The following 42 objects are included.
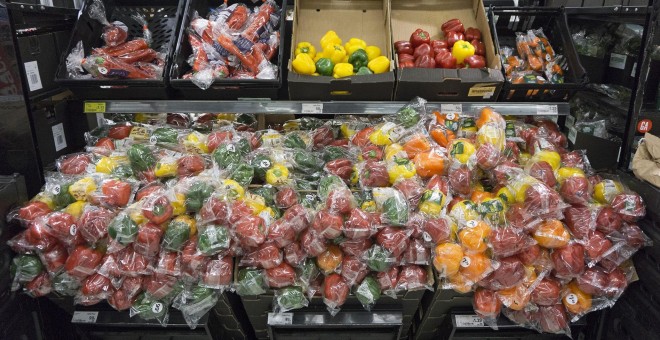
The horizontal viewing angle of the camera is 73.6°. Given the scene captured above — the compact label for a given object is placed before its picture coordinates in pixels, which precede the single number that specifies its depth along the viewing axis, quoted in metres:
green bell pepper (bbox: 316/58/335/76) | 2.38
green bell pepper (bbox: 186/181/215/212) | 1.81
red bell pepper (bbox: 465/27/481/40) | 2.54
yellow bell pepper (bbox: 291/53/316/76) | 2.29
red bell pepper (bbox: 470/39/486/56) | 2.48
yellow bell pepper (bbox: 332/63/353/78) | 2.37
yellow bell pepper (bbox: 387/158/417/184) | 1.93
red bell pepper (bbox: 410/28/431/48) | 2.52
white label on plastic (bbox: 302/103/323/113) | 2.18
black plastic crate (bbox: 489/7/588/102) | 2.20
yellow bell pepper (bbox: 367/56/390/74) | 2.37
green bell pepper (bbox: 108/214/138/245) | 1.72
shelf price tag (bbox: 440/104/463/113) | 2.24
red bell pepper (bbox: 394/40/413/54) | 2.52
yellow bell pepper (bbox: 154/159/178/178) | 2.01
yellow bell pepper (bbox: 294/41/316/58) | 2.42
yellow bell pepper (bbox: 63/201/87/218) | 1.86
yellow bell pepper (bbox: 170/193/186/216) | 1.82
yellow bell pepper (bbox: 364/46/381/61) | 2.52
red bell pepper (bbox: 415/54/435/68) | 2.40
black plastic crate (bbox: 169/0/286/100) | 2.14
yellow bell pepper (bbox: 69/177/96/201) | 1.89
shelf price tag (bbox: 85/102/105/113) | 2.21
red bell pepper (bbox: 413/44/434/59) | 2.45
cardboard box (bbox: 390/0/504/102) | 2.14
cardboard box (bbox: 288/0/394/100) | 2.68
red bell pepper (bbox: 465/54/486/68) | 2.38
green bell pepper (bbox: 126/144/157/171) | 2.03
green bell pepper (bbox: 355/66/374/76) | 2.31
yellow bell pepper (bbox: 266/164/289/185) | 2.00
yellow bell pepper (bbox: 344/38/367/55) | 2.51
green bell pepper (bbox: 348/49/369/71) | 2.42
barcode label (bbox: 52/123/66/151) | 2.38
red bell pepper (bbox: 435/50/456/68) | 2.43
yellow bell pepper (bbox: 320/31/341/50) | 2.54
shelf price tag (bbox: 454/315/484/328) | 1.89
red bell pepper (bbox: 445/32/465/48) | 2.53
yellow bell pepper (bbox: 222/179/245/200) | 1.82
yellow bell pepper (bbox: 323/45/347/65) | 2.46
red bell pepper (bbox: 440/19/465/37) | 2.57
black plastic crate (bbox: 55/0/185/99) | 2.15
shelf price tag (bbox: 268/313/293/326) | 1.85
